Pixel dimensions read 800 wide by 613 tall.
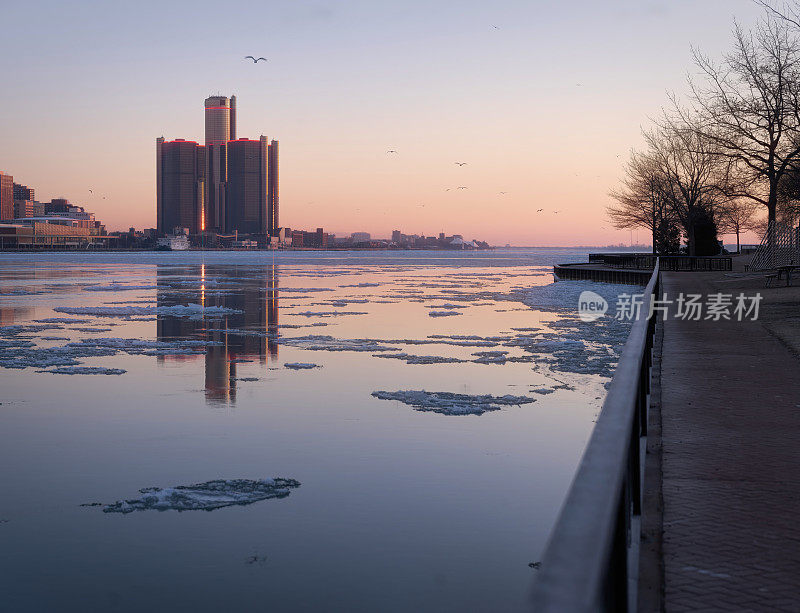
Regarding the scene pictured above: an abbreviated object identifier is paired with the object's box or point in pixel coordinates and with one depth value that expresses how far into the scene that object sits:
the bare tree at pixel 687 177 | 58.75
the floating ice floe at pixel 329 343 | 21.17
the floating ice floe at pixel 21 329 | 24.19
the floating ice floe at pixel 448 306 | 35.50
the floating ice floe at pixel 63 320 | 27.40
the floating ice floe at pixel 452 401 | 13.23
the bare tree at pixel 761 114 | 30.77
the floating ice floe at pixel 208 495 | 8.55
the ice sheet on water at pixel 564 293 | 36.62
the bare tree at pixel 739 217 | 65.78
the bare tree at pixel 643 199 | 66.19
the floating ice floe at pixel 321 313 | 31.44
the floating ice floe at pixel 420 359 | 18.72
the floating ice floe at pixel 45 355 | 18.02
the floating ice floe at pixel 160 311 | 31.23
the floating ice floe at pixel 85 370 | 17.06
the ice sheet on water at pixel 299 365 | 17.83
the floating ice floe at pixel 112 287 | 49.66
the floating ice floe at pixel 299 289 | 49.41
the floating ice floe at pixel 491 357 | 18.65
